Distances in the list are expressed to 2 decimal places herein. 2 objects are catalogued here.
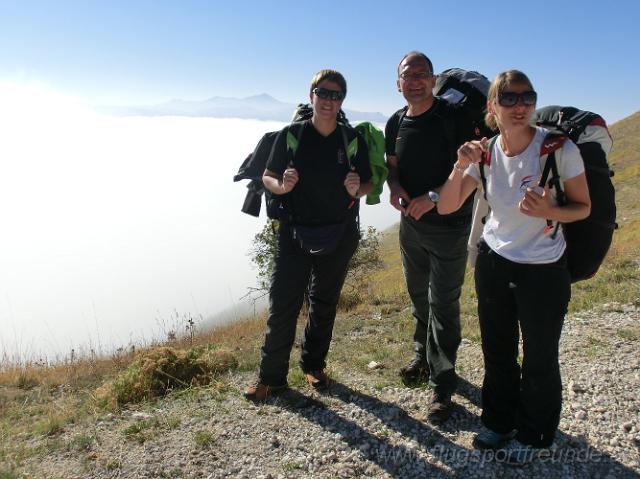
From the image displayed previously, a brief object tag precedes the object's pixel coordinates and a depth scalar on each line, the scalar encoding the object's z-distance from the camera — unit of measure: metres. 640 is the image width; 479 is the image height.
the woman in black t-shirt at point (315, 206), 4.18
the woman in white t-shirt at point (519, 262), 2.86
